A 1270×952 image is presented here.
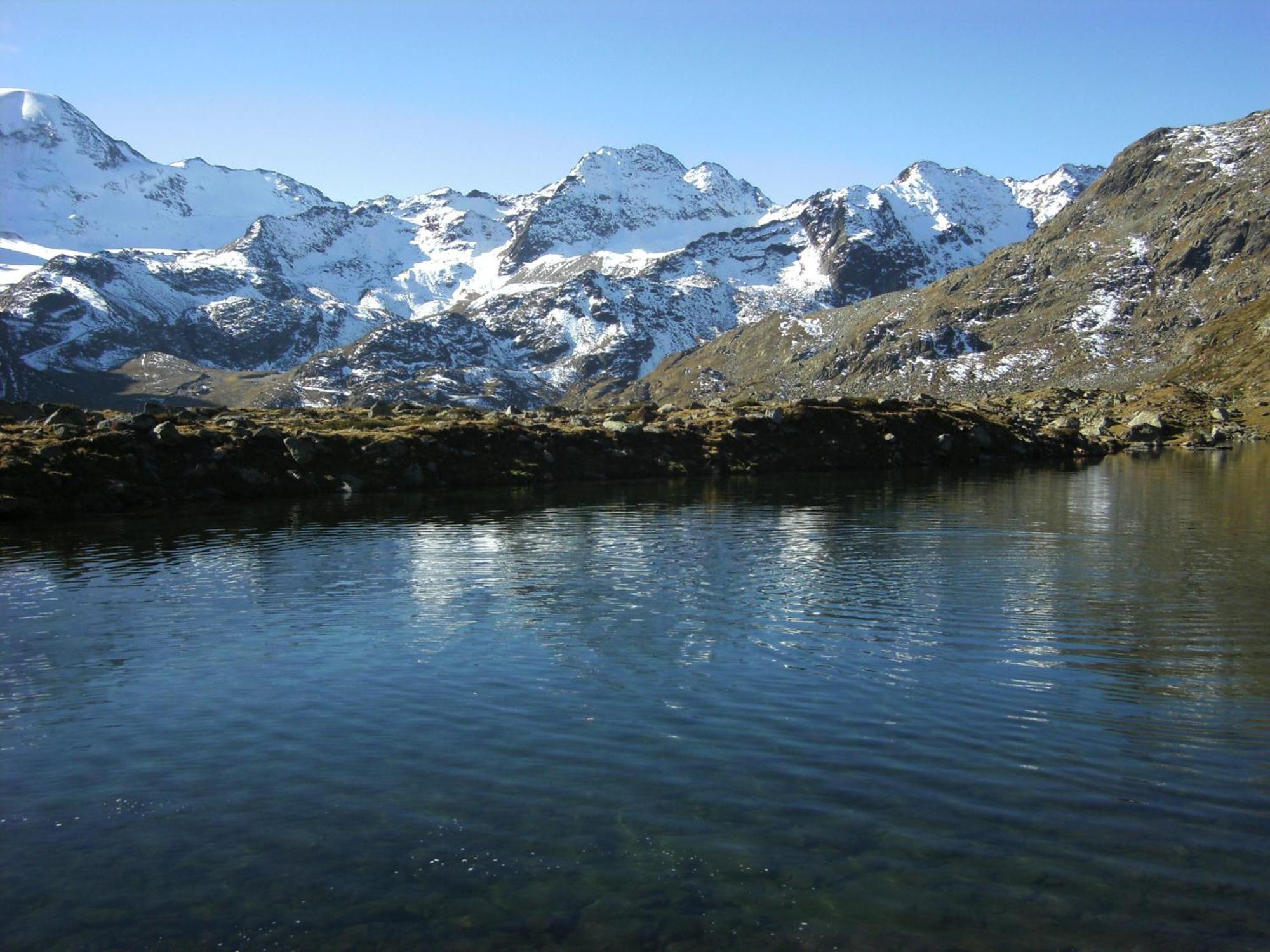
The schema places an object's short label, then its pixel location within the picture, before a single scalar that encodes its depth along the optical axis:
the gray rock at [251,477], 91.44
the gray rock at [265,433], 97.04
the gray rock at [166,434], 89.75
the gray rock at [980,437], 138.75
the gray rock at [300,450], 96.38
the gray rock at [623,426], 121.06
